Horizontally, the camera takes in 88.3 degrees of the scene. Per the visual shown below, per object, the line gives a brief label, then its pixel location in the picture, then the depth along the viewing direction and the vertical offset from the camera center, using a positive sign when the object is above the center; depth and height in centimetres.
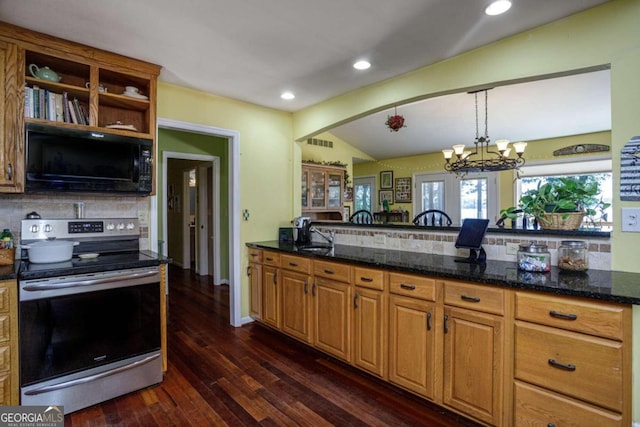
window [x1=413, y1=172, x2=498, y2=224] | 600 +31
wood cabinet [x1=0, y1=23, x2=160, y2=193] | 210 +87
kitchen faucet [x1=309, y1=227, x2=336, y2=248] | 341 -26
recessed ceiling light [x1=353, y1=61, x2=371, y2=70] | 261 +117
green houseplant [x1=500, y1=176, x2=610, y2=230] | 200 +5
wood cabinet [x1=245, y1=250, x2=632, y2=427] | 146 -74
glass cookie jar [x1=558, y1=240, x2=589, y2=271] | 188 -26
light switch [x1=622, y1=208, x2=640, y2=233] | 174 -5
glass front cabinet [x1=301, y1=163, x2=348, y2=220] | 513 +33
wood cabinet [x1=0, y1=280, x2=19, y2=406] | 183 -74
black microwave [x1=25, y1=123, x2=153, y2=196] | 218 +36
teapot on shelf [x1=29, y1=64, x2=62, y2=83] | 226 +96
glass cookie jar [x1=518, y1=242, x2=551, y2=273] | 188 -28
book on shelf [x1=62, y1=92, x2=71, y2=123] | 234 +72
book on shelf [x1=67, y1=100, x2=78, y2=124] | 236 +70
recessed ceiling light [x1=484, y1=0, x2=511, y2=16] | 181 +115
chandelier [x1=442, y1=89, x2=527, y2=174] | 399 +63
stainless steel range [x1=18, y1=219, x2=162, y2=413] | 191 -70
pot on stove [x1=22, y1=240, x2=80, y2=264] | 212 -26
